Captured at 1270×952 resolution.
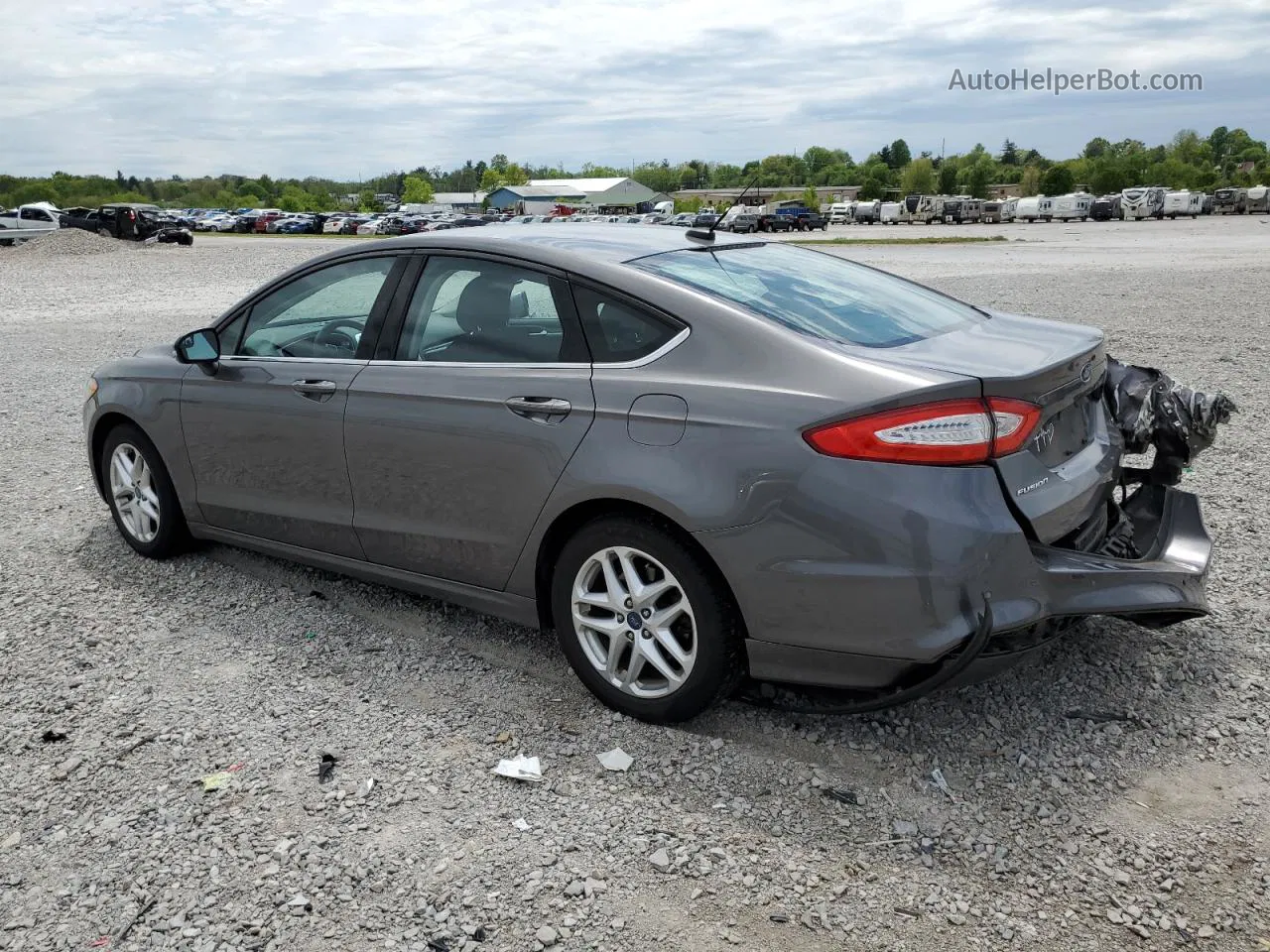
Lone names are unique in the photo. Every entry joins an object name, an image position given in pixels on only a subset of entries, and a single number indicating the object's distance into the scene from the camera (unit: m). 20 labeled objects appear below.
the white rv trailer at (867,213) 83.31
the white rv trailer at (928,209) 83.56
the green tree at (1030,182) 134.00
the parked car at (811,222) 68.50
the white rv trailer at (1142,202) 77.19
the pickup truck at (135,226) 43.78
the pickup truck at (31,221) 43.75
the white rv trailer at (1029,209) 81.69
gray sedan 3.25
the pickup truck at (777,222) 62.94
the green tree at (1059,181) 123.88
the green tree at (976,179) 139.21
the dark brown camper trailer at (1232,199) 80.69
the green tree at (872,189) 146.02
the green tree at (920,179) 149.50
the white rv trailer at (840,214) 85.00
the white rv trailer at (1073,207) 81.00
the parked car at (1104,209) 79.75
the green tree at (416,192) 179.00
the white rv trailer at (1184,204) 78.81
